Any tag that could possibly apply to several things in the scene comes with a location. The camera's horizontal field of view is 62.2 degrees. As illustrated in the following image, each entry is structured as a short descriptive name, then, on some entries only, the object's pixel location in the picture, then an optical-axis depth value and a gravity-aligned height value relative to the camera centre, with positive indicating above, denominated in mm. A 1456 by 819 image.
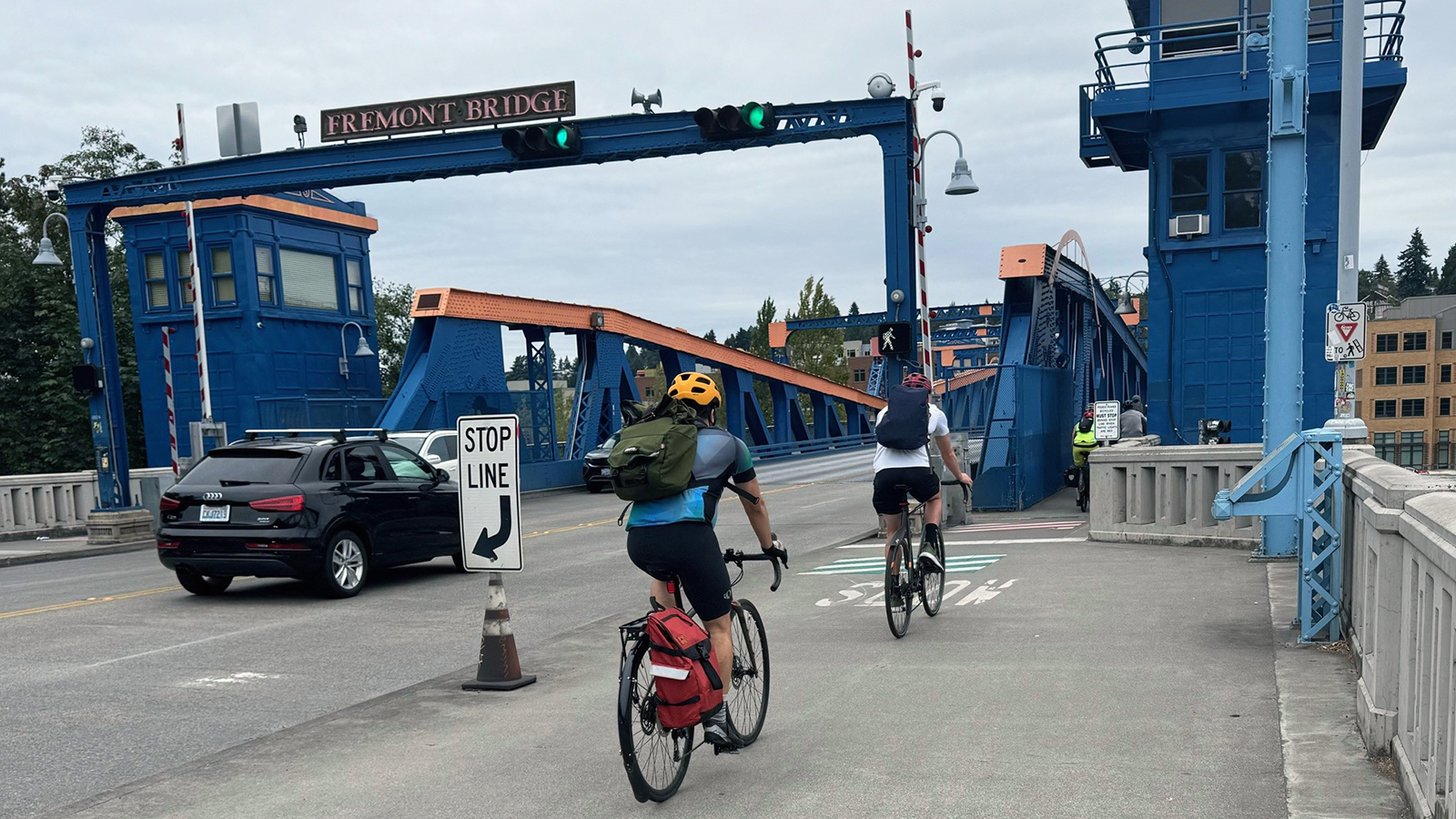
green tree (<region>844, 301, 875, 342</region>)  173200 +596
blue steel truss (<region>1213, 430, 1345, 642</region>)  7277 -1115
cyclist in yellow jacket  18453 -1730
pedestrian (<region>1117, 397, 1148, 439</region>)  18625 -1511
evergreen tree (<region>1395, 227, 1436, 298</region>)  154875 +5745
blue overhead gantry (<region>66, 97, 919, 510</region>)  17156 +3021
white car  20953 -1576
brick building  90438 -4970
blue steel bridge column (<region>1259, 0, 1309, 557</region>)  9930 +807
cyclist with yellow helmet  5121 -787
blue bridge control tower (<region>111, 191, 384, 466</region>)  29547 +1410
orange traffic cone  7387 -1836
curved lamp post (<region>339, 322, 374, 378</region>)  31688 +169
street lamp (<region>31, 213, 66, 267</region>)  21953 +2140
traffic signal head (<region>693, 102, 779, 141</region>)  17203 +3194
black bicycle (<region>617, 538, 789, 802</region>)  4785 -1584
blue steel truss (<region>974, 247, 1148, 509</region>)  18719 -930
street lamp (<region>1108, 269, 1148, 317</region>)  40841 +931
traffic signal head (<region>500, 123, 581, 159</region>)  17938 +3164
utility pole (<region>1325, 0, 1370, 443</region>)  14602 +1902
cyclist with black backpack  8578 -849
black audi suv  11086 -1454
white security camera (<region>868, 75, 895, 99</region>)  17109 +3552
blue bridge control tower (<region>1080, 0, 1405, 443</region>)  20078 +1944
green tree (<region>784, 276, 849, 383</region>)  72938 -220
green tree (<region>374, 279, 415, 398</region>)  64062 +1473
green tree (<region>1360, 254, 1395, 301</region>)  153675 +5079
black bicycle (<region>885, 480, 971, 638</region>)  8172 -1701
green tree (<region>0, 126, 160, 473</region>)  35688 -42
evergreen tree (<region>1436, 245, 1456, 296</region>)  142825 +4455
